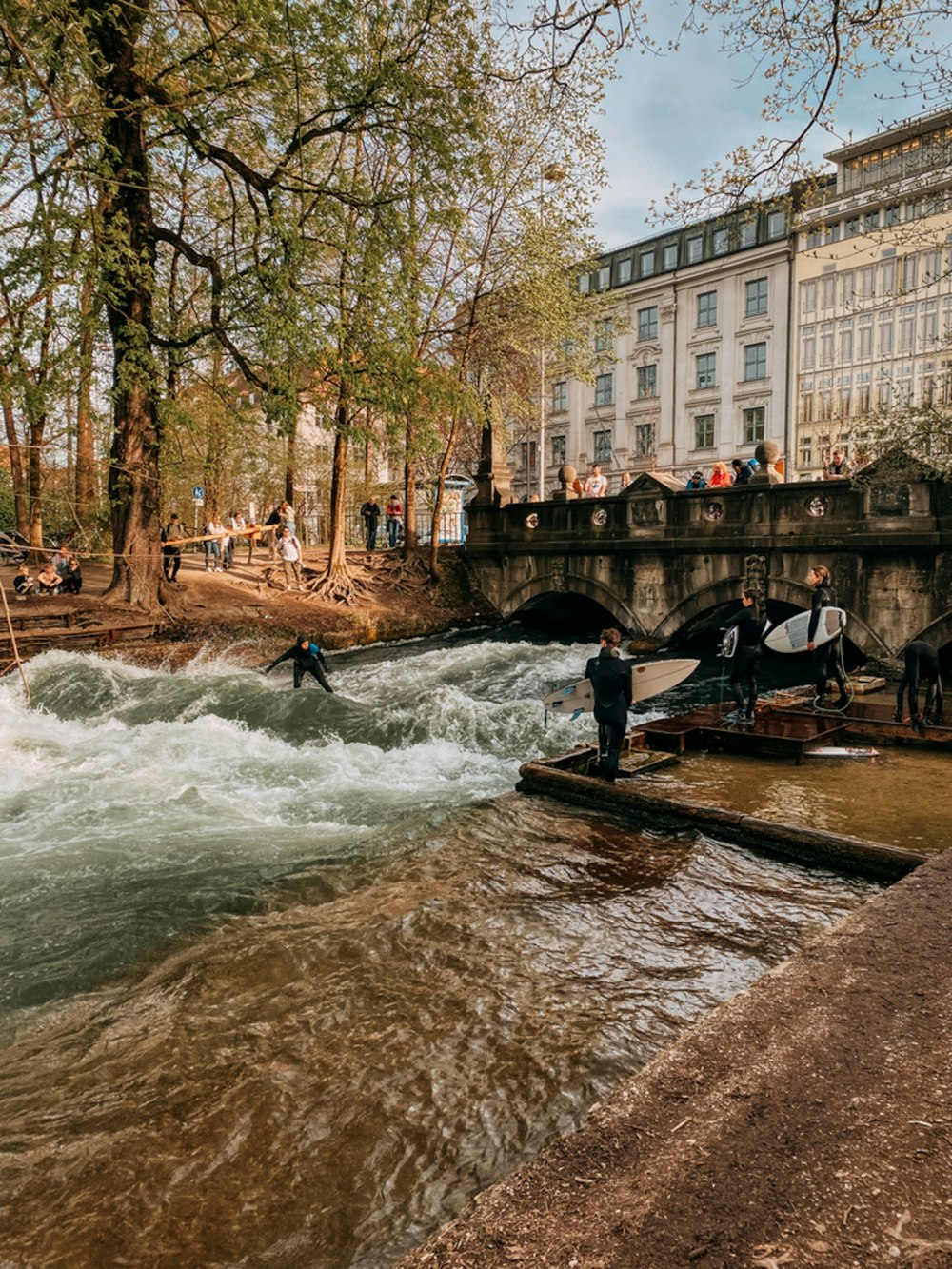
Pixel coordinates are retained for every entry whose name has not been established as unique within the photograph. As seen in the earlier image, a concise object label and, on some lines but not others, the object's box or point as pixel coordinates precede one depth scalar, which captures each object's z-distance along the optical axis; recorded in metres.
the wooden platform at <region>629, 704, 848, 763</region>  11.37
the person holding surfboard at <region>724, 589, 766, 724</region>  12.48
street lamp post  24.77
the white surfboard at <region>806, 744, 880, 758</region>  11.07
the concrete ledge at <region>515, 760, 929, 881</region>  7.20
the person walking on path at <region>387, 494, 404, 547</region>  33.25
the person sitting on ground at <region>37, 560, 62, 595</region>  20.48
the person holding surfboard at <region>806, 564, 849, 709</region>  13.35
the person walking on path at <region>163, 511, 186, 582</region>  22.68
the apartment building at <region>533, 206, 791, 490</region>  45.66
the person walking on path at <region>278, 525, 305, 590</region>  24.58
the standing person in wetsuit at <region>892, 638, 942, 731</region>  11.70
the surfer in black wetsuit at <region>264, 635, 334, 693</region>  15.70
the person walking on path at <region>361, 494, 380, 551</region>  30.96
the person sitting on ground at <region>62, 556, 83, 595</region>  20.94
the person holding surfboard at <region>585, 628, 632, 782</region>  9.62
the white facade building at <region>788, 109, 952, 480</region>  40.75
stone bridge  17.22
